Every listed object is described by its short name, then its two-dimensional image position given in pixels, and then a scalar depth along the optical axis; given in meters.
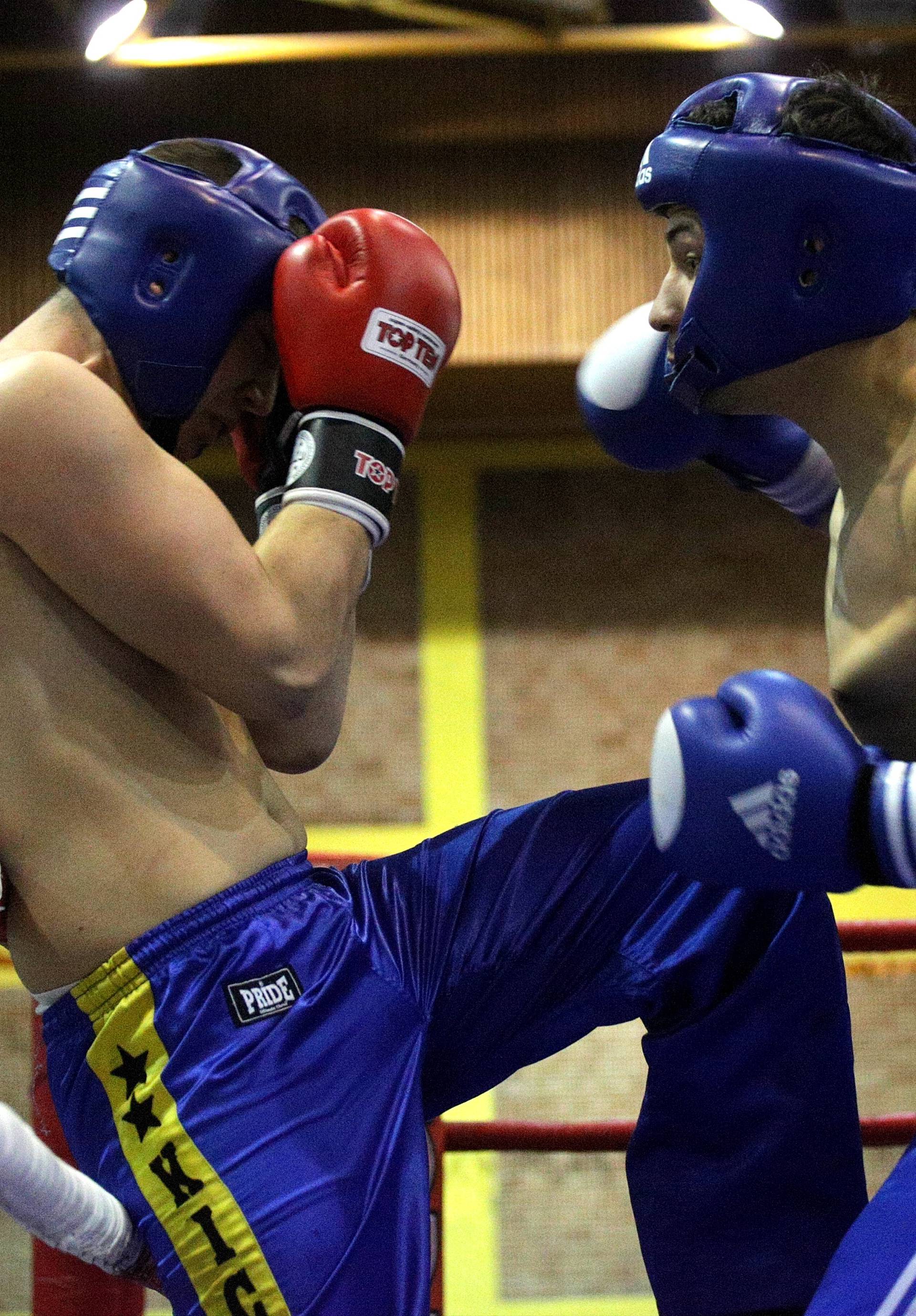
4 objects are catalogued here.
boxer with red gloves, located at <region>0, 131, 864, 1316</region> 3.72
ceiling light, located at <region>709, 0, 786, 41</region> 6.41
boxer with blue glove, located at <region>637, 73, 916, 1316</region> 3.94
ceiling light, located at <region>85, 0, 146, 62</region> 6.51
